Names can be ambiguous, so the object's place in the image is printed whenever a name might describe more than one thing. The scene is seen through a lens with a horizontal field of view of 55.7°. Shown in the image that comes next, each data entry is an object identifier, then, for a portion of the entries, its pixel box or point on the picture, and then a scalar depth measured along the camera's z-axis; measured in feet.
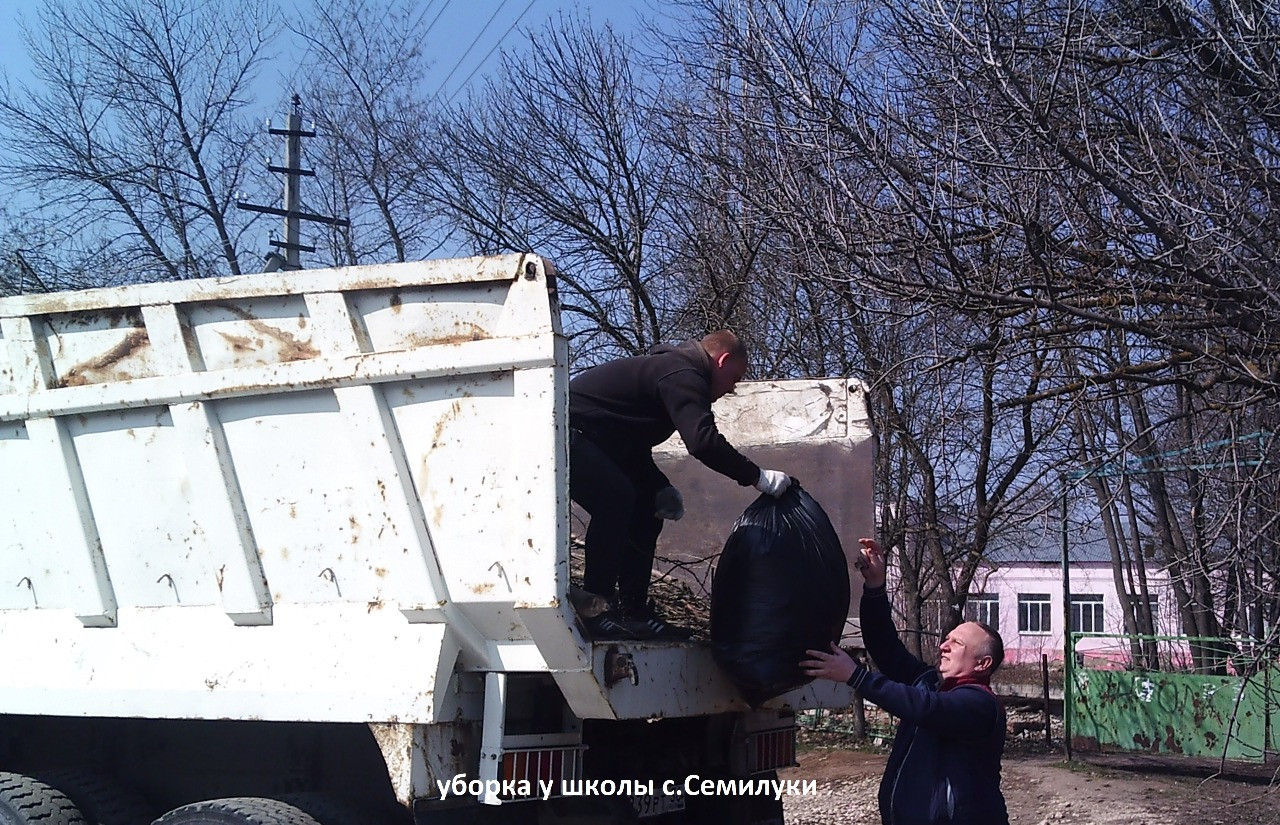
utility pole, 44.98
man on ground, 11.23
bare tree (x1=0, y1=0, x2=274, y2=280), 55.77
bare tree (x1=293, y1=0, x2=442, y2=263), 51.96
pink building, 100.07
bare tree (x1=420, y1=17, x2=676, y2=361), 42.78
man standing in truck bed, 13.50
